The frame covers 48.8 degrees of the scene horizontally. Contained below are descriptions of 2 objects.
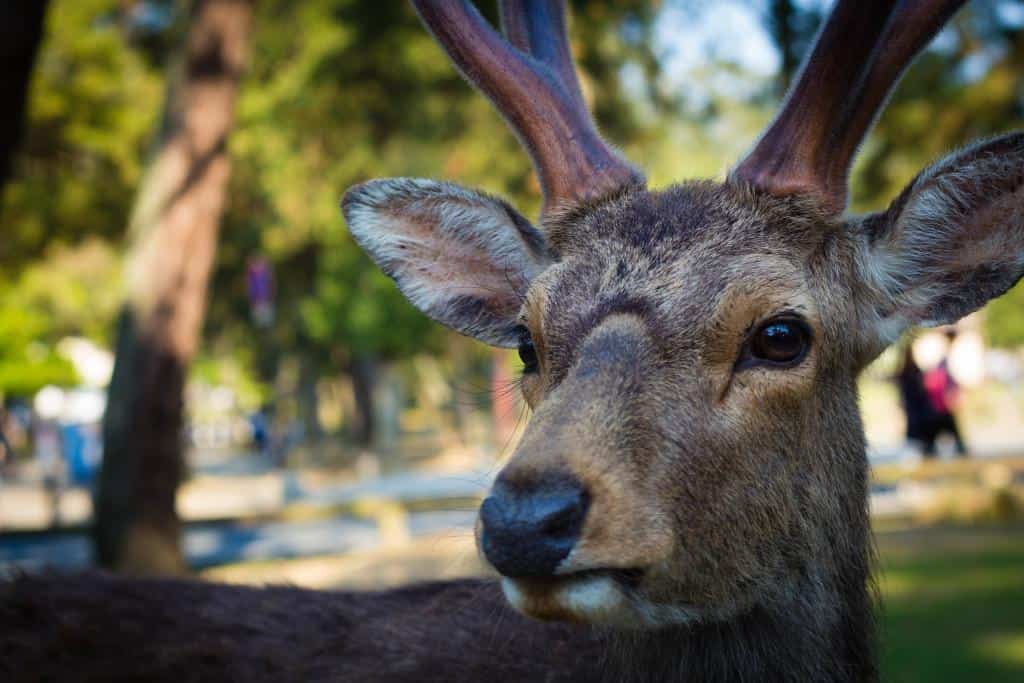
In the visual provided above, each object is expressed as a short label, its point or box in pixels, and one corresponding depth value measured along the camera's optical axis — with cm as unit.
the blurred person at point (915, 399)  1579
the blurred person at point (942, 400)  1606
